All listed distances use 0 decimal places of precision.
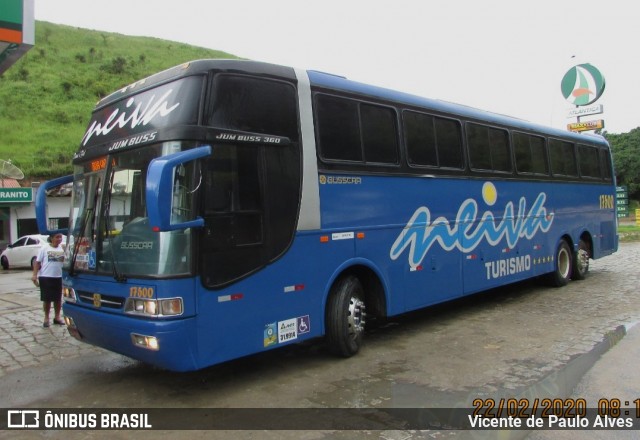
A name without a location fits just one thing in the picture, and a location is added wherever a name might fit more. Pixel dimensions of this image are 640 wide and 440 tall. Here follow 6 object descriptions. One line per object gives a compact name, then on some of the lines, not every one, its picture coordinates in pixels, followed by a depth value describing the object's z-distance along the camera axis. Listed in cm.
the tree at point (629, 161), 5025
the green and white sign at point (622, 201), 3116
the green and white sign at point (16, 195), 2562
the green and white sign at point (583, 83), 2311
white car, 2222
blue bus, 462
